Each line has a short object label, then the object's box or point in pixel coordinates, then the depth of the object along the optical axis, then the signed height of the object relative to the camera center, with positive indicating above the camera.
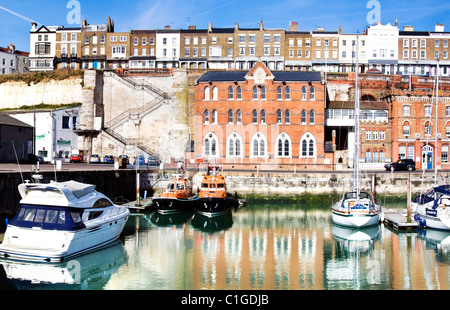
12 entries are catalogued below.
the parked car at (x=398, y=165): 49.62 -0.57
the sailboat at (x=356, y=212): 31.98 -3.75
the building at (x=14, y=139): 40.84 +1.51
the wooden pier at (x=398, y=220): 32.09 -4.36
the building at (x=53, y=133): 56.94 +2.94
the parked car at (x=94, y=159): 53.22 -0.35
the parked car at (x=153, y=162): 53.08 -0.60
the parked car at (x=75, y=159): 52.75 -0.37
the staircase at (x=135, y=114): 59.78 +5.83
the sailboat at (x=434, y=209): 30.98 -3.41
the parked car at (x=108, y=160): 53.28 -0.44
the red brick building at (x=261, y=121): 52.81 +4.43
